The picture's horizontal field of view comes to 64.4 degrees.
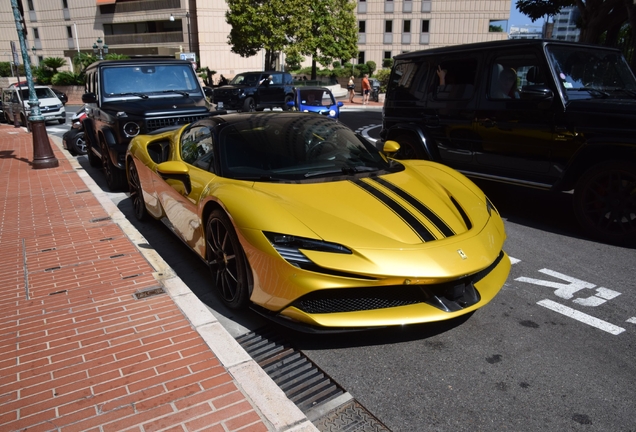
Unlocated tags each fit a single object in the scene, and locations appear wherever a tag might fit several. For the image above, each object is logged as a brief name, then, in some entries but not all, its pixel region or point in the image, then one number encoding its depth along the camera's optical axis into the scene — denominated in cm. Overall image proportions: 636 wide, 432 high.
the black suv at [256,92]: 2330
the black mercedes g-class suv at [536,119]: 520
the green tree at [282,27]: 3619
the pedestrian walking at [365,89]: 3155
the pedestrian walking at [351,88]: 3434
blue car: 1845
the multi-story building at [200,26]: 4944
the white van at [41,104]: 2150
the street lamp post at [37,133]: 982
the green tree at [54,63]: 4234
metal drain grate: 260
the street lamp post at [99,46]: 3280
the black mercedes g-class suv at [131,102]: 779
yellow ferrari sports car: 300
